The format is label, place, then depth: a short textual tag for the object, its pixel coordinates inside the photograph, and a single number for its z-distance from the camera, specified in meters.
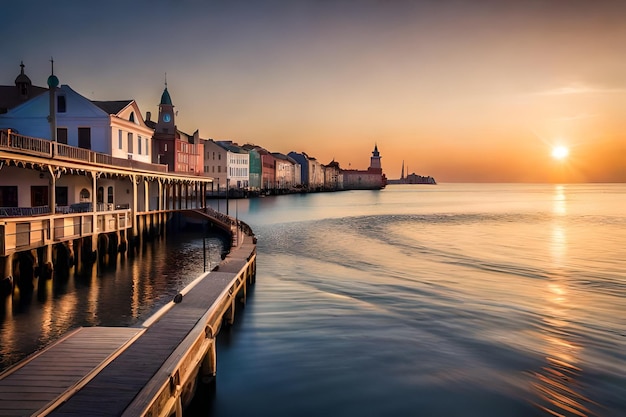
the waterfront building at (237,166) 129.50
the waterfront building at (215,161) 122.81
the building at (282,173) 181.62
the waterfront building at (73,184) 22.27
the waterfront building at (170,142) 86.81
